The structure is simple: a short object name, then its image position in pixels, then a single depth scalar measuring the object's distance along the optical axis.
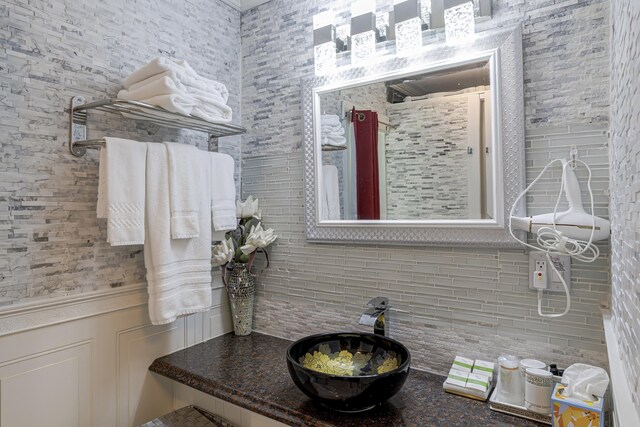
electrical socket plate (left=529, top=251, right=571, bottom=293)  1.16
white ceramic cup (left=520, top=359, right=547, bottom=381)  1.12
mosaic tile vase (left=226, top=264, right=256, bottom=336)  1.73
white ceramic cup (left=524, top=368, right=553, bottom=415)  1.05
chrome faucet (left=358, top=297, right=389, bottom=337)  1.32
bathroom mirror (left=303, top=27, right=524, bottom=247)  1.24
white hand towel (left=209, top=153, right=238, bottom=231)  1.58
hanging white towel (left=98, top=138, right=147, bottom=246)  1.22
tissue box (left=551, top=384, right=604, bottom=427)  0.88
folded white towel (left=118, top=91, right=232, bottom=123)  1.29
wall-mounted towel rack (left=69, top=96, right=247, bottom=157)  1.25
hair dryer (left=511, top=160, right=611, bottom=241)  1.02
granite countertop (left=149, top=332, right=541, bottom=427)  1.09
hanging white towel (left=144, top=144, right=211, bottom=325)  1.34
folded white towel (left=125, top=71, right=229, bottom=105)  1.30
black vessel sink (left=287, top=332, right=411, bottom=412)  1.07
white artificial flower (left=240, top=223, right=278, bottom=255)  1.68
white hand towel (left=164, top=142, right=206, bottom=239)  1.39
